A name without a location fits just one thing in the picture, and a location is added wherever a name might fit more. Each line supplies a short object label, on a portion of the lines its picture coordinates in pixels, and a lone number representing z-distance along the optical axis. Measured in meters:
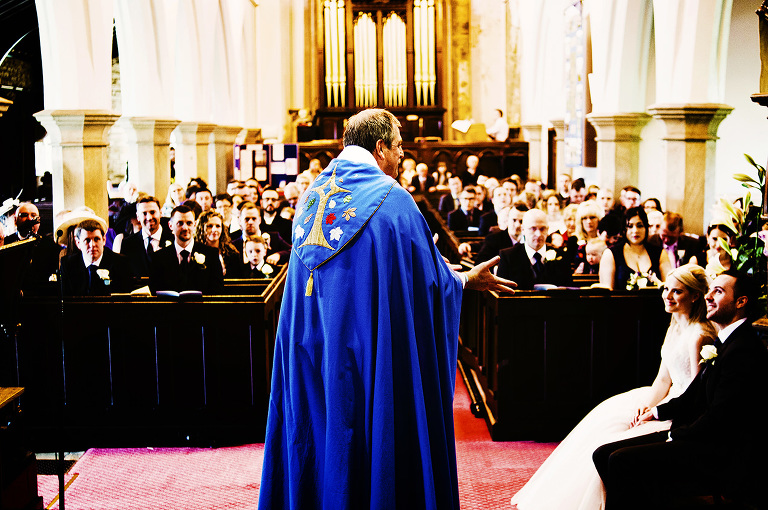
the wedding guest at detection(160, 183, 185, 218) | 10.50
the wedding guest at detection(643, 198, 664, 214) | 7.91
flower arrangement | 5.08
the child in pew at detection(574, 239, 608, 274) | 7.38
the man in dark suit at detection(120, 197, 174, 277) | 7.16
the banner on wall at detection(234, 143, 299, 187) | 15.28
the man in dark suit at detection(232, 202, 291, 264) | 7.35
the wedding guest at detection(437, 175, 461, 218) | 12.36
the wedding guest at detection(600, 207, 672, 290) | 6.12
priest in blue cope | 2.98
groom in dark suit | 3.66
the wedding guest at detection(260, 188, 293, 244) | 8.83
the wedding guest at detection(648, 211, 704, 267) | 7.14
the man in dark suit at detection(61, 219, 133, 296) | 5.86
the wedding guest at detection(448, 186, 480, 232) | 10.72
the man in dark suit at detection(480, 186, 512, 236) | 9.66
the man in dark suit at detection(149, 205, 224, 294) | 6.17
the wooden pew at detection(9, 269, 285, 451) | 5.42
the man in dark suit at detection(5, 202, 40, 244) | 6.92
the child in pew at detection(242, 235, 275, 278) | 6.97
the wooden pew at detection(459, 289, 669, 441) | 5.50
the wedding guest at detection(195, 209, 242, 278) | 6.88
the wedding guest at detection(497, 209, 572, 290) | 6.18
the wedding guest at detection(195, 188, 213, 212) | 9.27
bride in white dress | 4.18
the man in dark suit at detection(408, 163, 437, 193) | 14.35
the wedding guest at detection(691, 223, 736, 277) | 5.70
